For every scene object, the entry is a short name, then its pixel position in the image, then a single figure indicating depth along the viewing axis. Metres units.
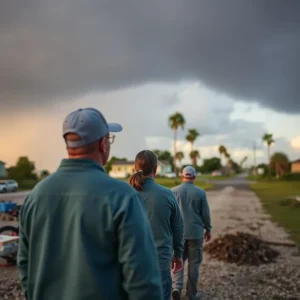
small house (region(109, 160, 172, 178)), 129.32
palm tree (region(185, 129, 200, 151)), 98.38
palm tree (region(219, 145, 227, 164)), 156.35
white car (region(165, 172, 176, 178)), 100.00
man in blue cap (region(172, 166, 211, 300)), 6.05
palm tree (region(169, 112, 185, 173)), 74.12
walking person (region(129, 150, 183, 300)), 4.08
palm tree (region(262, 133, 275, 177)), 103.50
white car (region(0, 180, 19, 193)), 40.05
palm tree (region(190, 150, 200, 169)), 109.10
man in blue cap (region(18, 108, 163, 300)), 1.99
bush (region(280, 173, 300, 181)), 72.12
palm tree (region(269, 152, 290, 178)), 86.25
